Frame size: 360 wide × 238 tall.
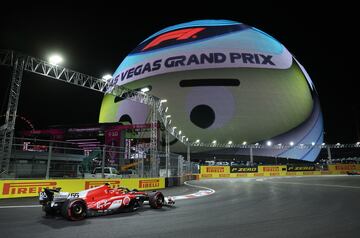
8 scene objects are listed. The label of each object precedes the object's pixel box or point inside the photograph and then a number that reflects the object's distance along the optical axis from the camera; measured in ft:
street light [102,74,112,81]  69.63
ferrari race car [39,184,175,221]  23.44
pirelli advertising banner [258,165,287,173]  154.71
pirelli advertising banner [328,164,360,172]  171.01
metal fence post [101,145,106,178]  49.37
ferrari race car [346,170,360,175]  158.12
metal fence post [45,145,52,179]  42.22
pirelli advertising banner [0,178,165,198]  39.42
